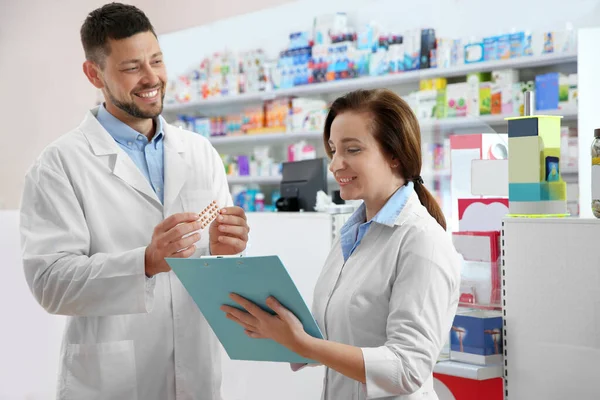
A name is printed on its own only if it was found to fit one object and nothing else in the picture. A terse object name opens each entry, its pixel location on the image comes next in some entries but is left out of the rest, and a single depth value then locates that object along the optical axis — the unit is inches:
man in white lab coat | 75.4
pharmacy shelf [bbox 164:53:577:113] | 207.3
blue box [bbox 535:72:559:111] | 202.7
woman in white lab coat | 57.9
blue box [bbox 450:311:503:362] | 88.4
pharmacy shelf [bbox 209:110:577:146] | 199.5
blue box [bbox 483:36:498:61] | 216.2
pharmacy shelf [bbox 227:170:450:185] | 283.3
